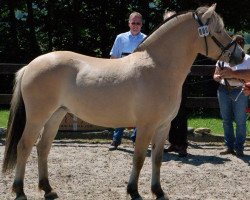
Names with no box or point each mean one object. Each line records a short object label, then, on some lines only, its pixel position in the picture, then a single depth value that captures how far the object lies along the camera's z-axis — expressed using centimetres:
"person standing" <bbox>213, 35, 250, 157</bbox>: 828
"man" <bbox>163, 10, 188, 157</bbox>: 841
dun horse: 541
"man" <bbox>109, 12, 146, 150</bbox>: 825
